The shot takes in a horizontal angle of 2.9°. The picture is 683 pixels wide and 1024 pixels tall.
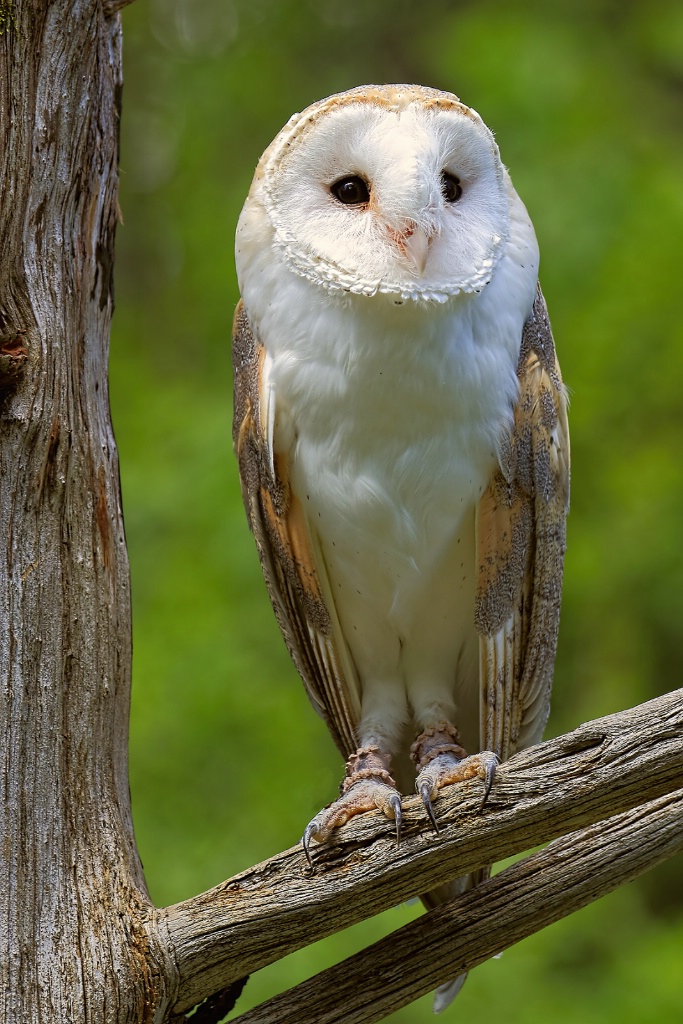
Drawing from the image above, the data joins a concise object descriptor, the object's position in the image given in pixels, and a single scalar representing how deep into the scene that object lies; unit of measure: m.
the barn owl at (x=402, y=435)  4.92
